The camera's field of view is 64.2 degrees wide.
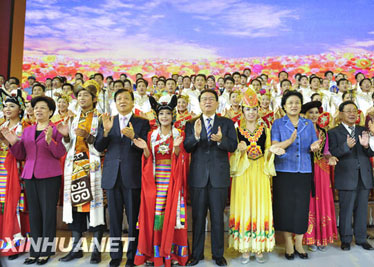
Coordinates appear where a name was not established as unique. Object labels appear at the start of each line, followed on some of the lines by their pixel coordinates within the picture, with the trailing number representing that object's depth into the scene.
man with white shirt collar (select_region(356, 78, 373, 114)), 5.88
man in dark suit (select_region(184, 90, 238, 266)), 2.97
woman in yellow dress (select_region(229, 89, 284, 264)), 3.06
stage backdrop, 8.70
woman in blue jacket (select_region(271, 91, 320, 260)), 3.10
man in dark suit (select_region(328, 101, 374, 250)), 3.48
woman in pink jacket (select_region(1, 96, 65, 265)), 3.06
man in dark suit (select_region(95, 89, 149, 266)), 2.97
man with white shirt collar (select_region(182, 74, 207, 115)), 5.93
